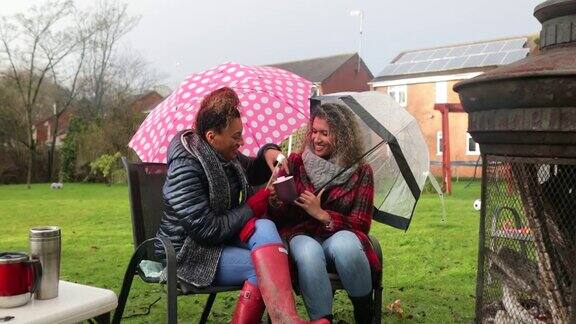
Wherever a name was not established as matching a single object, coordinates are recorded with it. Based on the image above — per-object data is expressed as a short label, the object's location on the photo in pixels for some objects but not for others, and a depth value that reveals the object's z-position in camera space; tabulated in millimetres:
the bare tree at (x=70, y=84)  29938
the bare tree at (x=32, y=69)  25656
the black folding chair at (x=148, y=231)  2369
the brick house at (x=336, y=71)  32250
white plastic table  1714
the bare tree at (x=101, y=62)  31031
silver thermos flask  1879
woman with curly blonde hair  2689
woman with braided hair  2469
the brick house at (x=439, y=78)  22938
